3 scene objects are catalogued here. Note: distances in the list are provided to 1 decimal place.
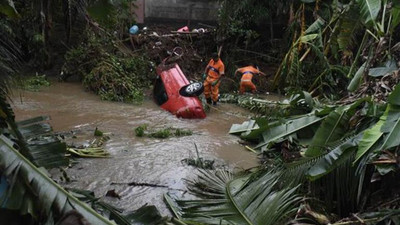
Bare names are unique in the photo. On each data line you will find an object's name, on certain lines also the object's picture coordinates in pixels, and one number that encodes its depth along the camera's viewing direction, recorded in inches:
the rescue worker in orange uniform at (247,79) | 439.2
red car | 338.3
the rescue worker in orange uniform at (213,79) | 394.3
